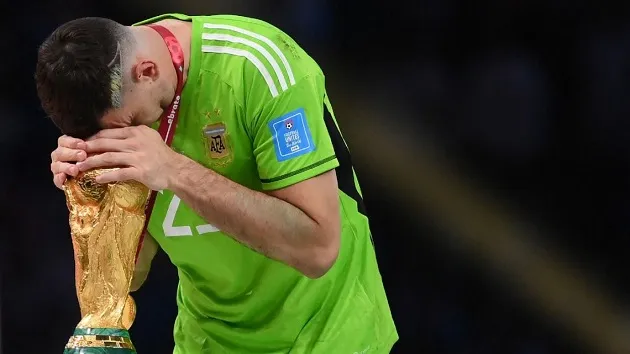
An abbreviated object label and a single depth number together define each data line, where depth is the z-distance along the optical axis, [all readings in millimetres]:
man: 14745
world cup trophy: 14692
